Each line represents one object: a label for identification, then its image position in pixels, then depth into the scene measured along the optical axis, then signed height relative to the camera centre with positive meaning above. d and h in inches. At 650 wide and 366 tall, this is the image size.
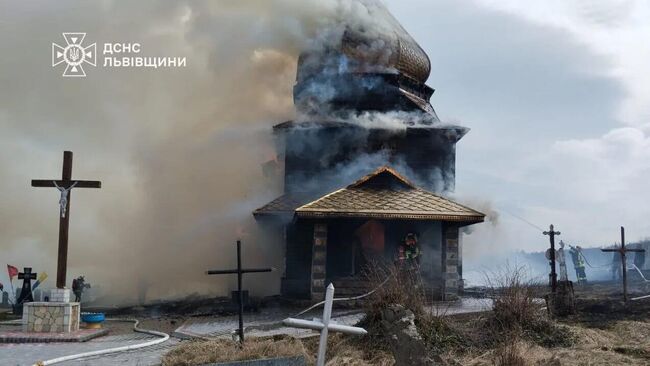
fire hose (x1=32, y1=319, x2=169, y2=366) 409.1 -84.7
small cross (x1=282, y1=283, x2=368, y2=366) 287.3 -40.9
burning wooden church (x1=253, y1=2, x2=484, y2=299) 791.1 +141.1
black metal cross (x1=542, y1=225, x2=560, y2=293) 697.8 -2.5
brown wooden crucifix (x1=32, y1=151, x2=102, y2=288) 650.2 +48.8
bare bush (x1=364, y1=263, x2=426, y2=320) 459.2 -39.4
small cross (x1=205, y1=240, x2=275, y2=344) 463.8 -21.9
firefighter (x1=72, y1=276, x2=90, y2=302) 820.0 -62.0
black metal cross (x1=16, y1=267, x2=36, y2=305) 849.5 -62.7
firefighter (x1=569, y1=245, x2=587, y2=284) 1491.1 -45.2
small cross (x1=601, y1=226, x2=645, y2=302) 726.5 -1.7
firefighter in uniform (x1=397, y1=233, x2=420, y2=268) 793.6 -4.7
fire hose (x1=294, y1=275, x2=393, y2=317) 455.2 -30.2
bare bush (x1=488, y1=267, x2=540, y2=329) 475.5 -44.4
